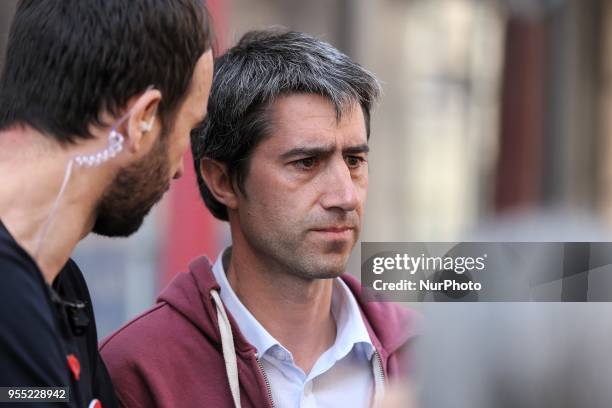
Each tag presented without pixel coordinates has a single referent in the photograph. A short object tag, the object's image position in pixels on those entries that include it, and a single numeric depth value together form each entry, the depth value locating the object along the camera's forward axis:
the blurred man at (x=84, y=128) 2.70
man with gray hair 2.91
